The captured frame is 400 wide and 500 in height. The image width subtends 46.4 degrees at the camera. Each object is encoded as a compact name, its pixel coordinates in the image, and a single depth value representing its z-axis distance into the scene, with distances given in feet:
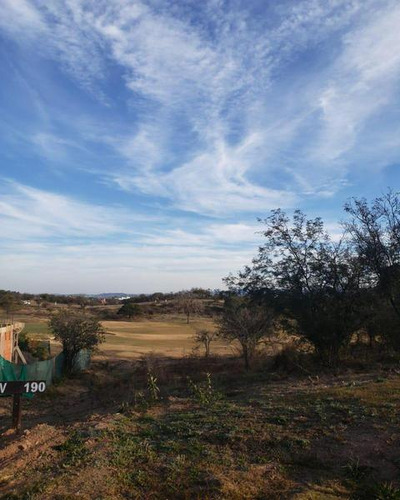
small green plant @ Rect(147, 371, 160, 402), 32.94
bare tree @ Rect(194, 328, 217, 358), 92.54
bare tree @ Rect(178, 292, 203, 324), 254.27
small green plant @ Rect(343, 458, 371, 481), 18.79
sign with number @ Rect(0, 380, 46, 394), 25.88
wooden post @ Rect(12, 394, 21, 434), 27.47
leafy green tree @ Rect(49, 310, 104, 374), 72.90
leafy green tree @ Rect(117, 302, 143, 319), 239.91
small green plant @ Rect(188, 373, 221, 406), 31.71
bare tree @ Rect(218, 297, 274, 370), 71.97
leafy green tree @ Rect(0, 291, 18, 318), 202.66
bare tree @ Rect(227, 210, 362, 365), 50.96
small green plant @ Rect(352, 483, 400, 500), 16.21
